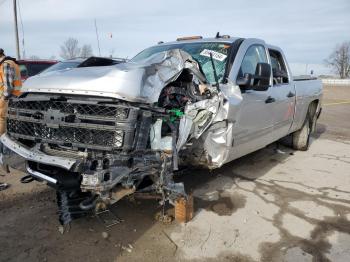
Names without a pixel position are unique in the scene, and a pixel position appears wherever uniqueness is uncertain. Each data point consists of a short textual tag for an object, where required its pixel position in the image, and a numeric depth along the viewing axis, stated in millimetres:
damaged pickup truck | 3000
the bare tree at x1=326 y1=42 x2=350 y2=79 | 82062
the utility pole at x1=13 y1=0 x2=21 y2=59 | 20225
